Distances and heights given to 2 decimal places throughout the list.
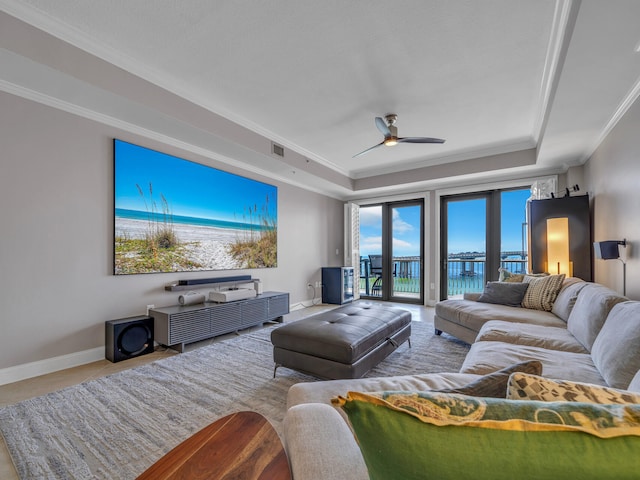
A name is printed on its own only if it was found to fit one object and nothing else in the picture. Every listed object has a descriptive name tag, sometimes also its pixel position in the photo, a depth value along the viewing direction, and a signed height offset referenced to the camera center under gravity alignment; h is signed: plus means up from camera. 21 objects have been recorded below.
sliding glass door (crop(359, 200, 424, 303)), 6.04 -0.20
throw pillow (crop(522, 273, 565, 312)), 2.95 -0.53
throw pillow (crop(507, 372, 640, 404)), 0.61 -0.33
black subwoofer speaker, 2.77 -0.93
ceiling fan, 3.31 +1.24
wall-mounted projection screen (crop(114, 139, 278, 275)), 3.05 +0.35
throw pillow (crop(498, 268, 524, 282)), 3.55 -0.43
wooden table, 0.59 -0.48
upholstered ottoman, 2.12 -0.79
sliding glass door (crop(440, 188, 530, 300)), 5.06 +0.08
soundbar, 3.51 -0.48
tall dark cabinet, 3.61 +0.19
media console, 2.99 -0.88
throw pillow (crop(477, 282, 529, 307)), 3.20 -0.58
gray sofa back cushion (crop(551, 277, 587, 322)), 2.49 -0.52
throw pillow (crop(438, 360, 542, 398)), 0.75 -0.38
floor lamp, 2.47 -0.08
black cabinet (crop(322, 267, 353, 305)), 5.82 -0.85
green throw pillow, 0.36 -0.27
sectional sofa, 0.38 -0.50
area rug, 1.51 -1.12
